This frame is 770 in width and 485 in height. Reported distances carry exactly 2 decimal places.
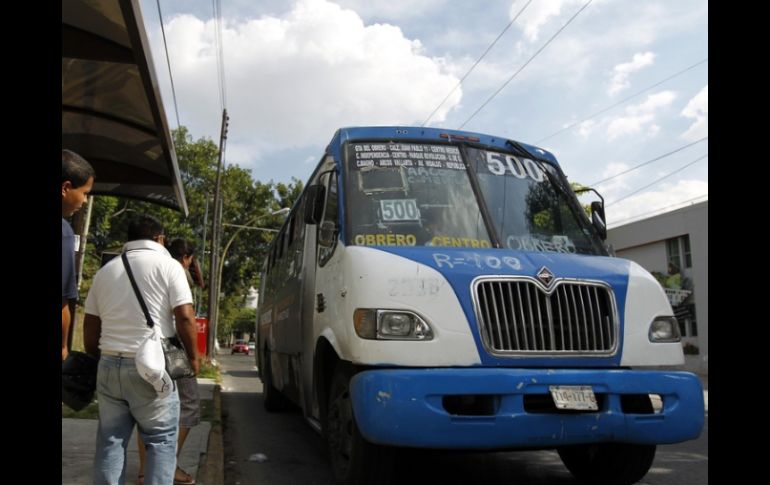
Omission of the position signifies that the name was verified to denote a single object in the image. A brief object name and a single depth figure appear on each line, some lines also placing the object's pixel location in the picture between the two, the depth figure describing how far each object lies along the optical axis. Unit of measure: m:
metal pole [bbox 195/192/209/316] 31.30
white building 24.91
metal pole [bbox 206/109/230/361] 25.11
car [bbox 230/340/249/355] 58.28
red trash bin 18.54
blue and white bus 3.89
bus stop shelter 6.25
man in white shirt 3.25
